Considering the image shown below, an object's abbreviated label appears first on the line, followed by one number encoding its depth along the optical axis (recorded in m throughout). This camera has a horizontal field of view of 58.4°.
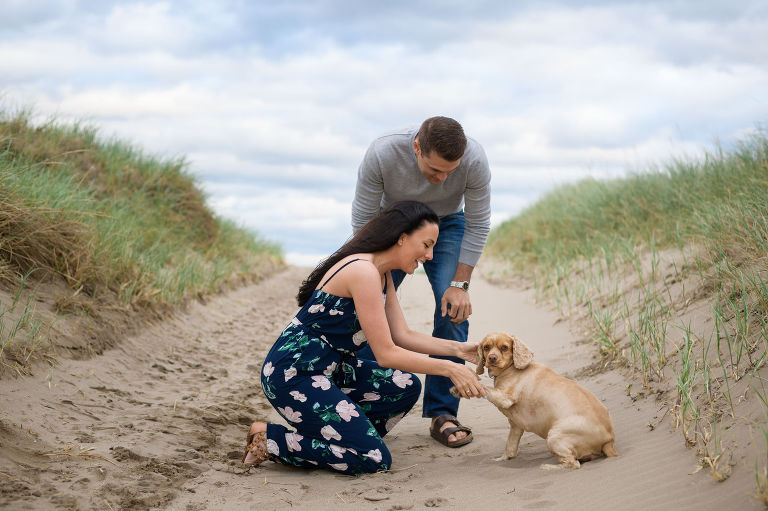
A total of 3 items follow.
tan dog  3.98
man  5.04
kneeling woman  4.21
